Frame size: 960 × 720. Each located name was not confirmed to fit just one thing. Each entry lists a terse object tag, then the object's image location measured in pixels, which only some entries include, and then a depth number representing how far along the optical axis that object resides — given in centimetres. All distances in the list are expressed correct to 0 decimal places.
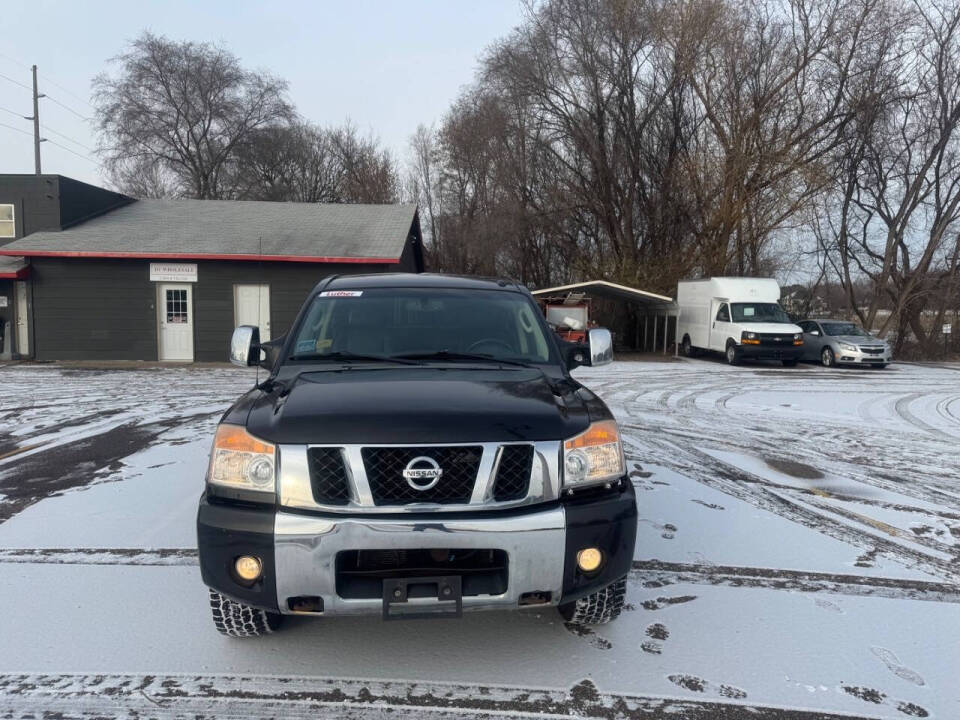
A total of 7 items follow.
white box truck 1962
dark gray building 1908
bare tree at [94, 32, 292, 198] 3966
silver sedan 1973
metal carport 2366
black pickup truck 271
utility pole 3244
